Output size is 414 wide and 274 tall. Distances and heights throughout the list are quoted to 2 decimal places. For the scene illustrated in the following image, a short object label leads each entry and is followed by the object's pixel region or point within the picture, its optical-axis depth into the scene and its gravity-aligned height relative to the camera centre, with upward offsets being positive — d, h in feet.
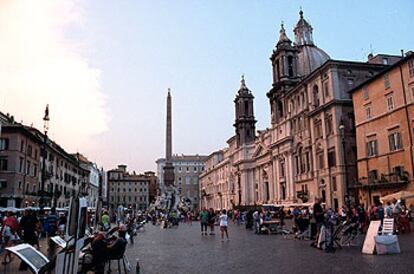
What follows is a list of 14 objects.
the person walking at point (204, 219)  80.43 -2.43
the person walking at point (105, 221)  81.39 -2.55
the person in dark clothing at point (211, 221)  83.20 -2.96
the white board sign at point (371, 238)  40.58 -3.57
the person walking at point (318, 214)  47.60 -1.10
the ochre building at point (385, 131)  97.91 +19.84
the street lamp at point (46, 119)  68.42 +15.85
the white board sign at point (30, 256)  26.37 -3.24
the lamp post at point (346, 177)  128.06 +8.78
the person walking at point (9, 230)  48.57 -2.47
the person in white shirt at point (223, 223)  66.13 -2.71
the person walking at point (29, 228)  45.06 -2.01
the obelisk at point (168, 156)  182.29 +24.17
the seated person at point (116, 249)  30.09 -3.09
